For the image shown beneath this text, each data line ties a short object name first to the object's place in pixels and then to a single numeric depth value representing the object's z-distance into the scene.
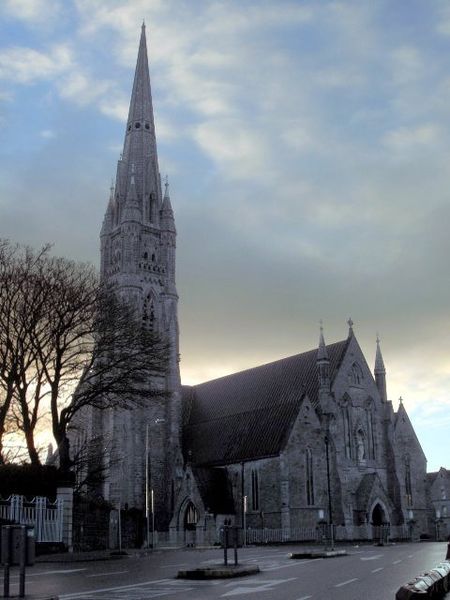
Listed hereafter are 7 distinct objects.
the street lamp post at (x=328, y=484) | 54.96
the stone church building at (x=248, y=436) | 54.88
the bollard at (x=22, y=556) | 11.02
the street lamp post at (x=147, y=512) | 52.90
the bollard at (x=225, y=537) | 18.55
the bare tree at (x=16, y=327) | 32.28
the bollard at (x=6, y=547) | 11.29
